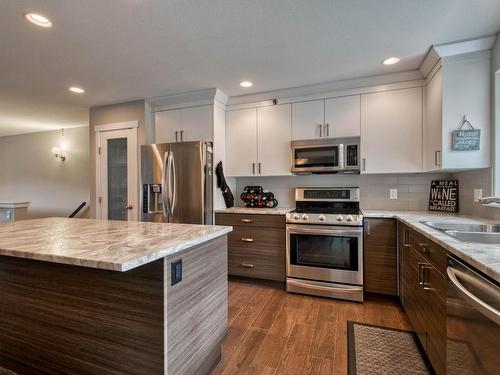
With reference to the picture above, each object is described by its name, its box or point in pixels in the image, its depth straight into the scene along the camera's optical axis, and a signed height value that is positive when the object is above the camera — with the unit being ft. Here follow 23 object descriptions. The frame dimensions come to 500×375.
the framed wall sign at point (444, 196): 8.48 -0.38
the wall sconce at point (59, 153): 17.08 +2.30
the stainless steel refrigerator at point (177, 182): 10.00 +0.15
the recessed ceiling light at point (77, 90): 9.95 +3.94
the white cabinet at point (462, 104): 6.86 +2.29
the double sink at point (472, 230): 4.94 -1.01
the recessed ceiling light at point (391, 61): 7.74 +3.96
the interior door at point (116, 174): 11.54 +0.58
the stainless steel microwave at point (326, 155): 9.37 +1.17
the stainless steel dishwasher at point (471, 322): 2.81 -1.79
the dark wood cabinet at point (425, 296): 4.33 -2.35
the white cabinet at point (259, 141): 10.37 +1.93
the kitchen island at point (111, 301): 3.70 -1.96
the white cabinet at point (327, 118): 9.43 +2.65
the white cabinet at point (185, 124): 10.56 +2.72
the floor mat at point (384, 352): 5.18 -3.82
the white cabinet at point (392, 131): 8.68 +1.95
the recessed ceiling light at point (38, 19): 5.71 +3.94
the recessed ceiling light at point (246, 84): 9.52 +3.97
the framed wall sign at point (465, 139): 6.89 +1.30
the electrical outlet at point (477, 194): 7.09 -0.26
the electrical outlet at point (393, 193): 9.75 -0.33
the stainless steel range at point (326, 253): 8.21 -2.35
